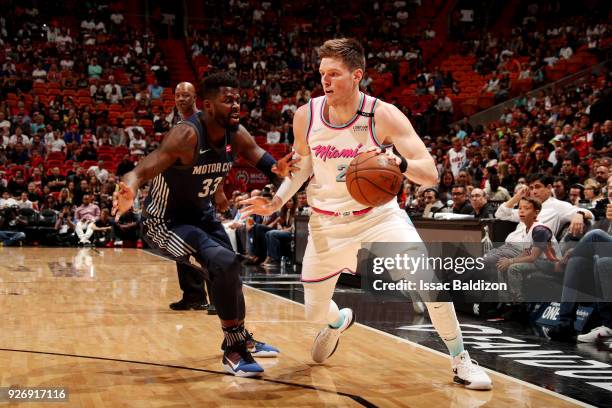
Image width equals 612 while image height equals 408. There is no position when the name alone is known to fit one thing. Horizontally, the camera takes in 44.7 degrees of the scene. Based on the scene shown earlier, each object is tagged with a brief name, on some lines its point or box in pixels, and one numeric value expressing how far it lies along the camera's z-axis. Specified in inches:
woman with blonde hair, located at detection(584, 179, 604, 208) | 327.1
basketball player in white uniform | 169.2
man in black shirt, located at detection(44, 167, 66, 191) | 681.0
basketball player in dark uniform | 176.9
